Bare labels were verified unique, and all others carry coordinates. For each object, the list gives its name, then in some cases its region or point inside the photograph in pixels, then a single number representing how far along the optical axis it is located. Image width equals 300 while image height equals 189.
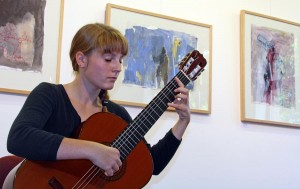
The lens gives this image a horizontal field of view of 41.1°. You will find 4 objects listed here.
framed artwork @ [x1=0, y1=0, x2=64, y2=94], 1.73
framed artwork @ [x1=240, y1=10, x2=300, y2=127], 2.30
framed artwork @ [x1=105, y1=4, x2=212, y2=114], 1.99
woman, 1.12
